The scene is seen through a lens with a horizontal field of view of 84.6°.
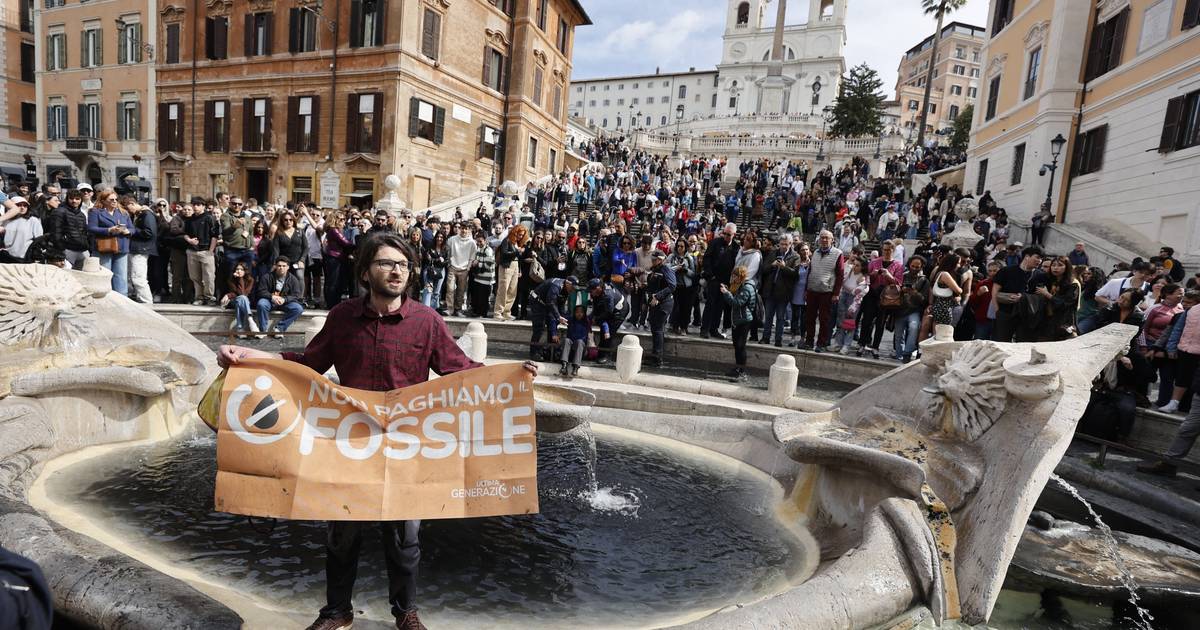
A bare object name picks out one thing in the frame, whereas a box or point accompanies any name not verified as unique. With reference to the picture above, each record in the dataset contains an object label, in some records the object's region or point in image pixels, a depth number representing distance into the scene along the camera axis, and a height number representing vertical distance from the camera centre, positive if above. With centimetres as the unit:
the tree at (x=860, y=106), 5425 +1400
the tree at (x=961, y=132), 5134 +1222
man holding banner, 293 -59
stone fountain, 308 -134
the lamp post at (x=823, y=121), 5003 +1408
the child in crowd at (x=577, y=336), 924 -122
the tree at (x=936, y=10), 4378 +1954
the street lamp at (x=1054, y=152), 1897 +417
